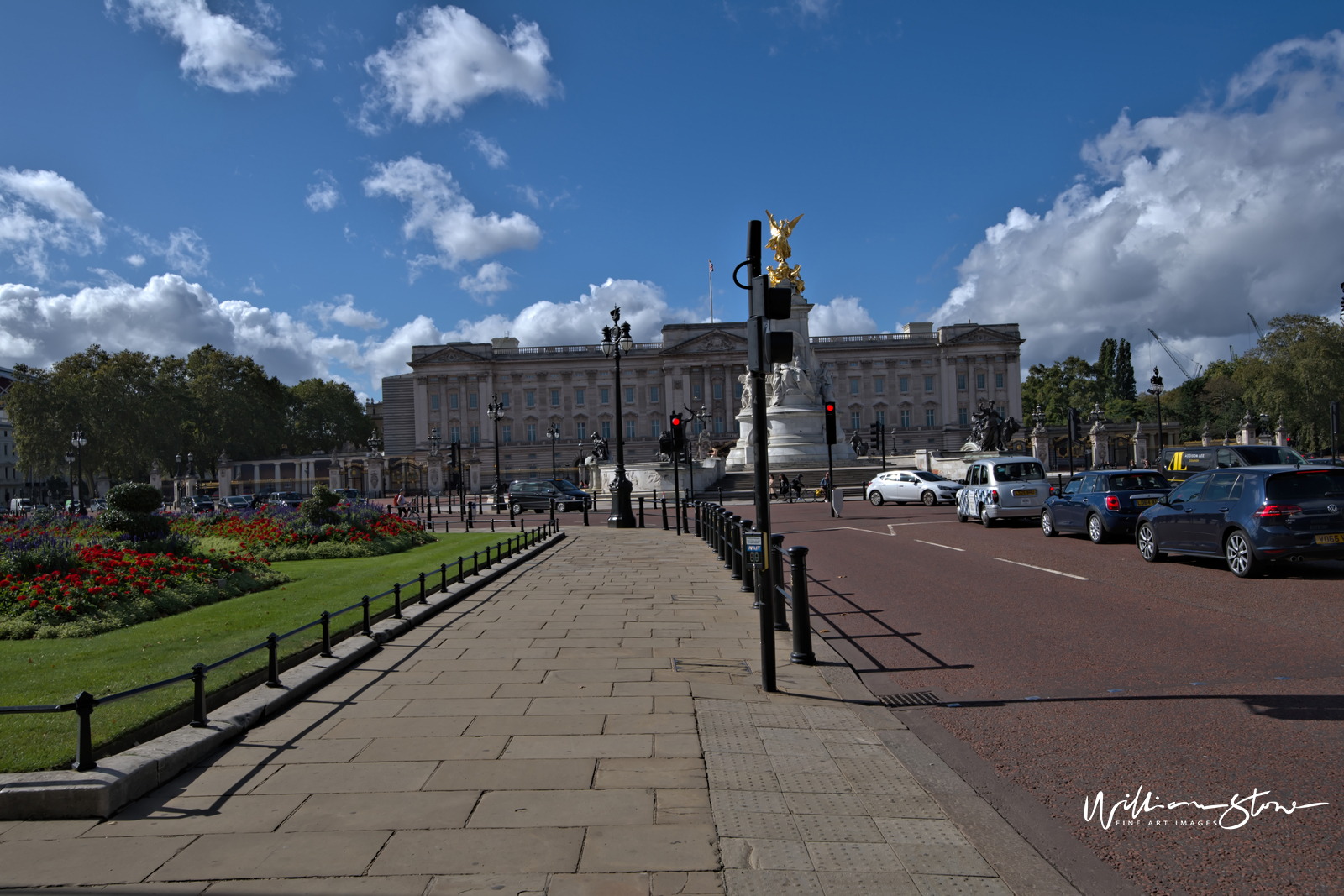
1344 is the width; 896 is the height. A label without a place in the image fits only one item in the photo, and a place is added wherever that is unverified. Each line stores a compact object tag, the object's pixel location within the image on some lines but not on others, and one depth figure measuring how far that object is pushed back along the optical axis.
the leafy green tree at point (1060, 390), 120.50
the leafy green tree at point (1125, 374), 128.25
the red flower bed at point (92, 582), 9.98
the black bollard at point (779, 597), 9.38
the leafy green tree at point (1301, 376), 65.38
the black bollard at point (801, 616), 7.65
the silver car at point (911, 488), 35.50
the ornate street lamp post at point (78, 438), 58.42
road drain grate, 6.52
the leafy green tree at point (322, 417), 106.06
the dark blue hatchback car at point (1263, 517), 11.46
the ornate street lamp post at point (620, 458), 26.55
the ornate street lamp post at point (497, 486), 46.63
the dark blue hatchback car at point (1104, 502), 16.95
